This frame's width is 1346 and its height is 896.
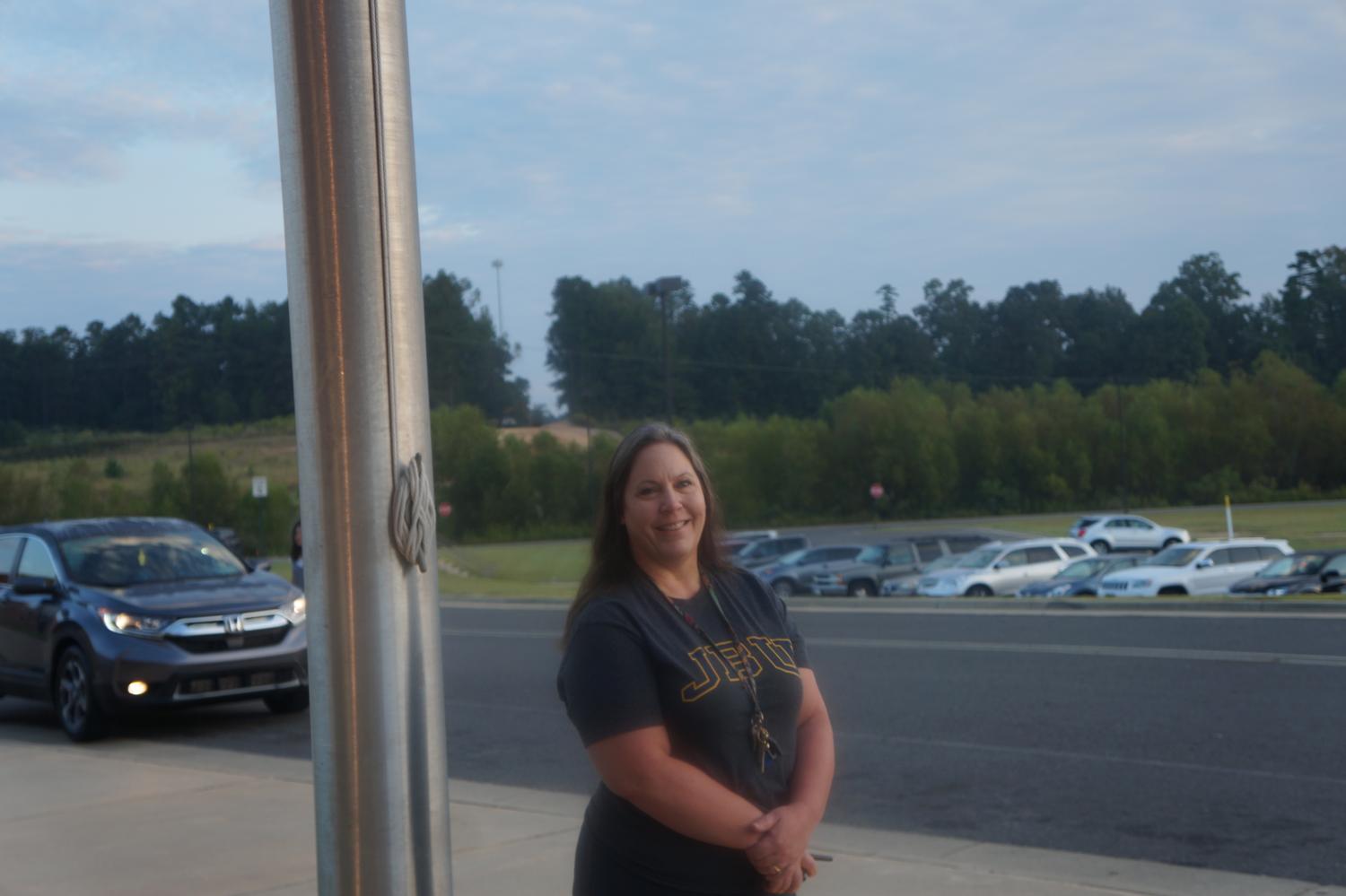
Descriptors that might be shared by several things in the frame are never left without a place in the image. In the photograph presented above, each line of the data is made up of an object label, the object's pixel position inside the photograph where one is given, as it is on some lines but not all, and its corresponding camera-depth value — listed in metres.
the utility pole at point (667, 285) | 40.25
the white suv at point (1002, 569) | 29.56
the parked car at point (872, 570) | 32.50
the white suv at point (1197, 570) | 26.31
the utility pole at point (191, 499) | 63.47
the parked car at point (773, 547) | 40.38
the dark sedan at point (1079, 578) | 28.17
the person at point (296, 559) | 15.75
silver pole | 3.15
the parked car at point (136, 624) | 10.59
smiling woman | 2.83
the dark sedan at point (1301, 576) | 23.20
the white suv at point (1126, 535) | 49.12
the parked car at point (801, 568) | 33.06
